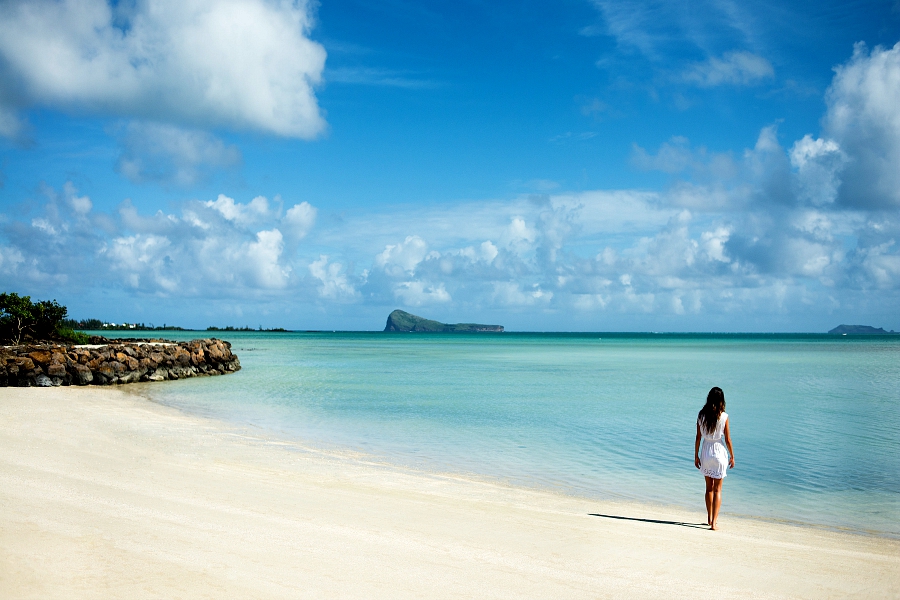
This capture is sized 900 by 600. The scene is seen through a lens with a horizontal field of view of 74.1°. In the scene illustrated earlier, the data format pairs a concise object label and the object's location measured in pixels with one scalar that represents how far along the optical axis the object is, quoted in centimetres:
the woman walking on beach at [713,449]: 729
